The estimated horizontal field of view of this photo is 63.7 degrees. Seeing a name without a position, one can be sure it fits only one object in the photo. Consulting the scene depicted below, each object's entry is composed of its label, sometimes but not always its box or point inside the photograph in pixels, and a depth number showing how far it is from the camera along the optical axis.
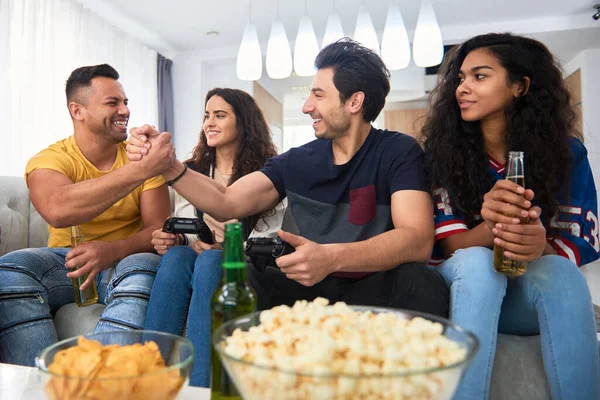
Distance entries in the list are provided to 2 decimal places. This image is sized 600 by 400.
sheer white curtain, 3.18
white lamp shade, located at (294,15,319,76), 2.67
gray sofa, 1.13
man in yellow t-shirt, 1.32
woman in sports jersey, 1.06
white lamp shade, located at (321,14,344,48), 2.68
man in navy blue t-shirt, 1.17
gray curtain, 4.99
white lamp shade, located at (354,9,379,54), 2.60
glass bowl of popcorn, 0.42
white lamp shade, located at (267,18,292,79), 2.66
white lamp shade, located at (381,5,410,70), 2.58
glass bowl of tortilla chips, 0.51
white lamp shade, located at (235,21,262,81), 2.75
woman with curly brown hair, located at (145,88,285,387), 1.18
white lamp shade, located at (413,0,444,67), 2.53
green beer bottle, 0.61
